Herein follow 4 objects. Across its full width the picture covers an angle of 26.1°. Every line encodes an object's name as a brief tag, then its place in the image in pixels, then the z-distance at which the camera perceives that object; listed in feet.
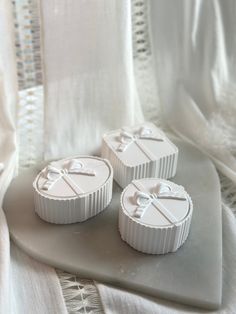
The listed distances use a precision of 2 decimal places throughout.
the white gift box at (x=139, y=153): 1.92
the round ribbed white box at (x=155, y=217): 1.64
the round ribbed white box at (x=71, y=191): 1.75
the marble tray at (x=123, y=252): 1.61
